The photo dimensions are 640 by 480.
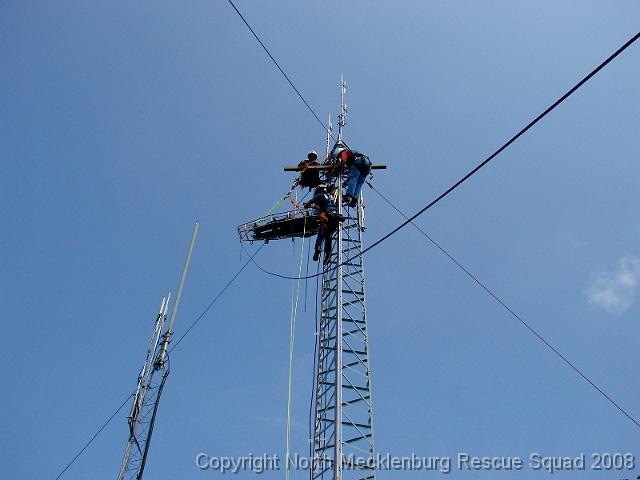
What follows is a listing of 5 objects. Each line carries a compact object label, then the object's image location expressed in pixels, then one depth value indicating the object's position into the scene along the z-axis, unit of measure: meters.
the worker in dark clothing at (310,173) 20.45
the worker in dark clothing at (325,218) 18.50
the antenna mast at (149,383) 27.56
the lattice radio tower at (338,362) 14.50
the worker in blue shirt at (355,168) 19.08
